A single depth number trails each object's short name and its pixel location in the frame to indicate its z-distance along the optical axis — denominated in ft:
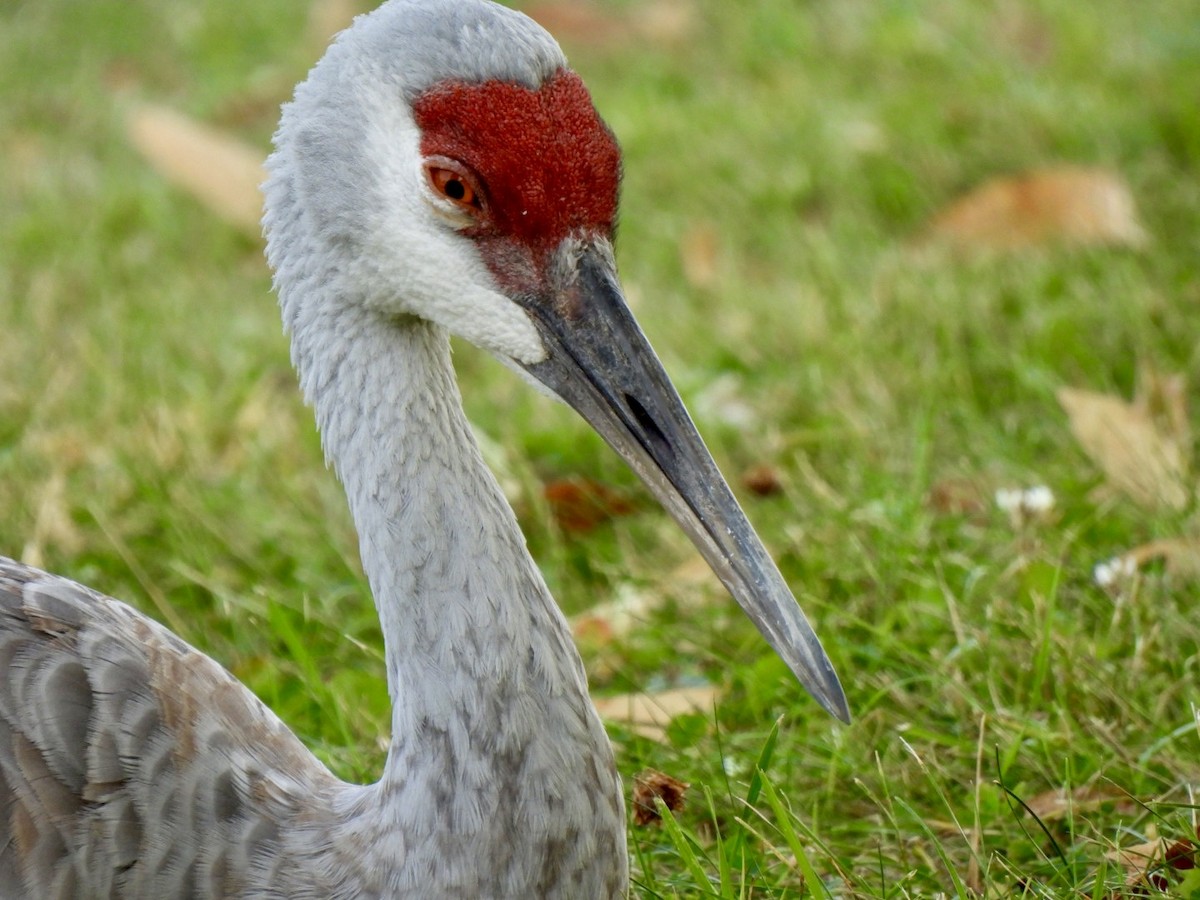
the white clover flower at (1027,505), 18.97
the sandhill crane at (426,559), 12.73
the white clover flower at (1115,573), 17.25
